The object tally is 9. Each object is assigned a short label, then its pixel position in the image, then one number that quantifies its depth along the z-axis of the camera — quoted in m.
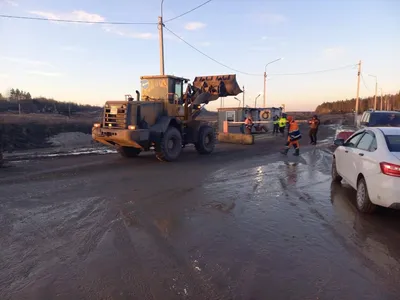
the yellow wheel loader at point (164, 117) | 11.66
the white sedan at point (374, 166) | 5.27
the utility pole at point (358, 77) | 42.34
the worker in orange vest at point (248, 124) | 23.30
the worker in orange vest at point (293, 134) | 14.05
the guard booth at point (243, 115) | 29.41
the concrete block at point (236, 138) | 20.38
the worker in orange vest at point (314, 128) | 19.61
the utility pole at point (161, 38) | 19.78
